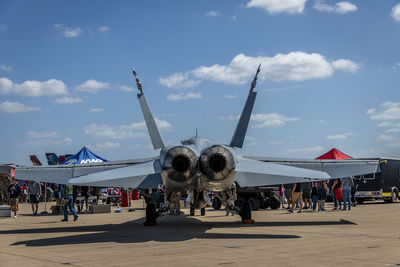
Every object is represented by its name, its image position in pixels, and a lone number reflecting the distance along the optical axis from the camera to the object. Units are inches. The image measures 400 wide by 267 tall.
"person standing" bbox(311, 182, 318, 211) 848.9
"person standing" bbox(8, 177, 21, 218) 807.1
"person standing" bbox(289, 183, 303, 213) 816.9
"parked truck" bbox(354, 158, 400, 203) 1063.6
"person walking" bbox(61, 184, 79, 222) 644.1
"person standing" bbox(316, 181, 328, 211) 829.8
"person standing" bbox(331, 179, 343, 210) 854.5
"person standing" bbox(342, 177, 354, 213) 802.2
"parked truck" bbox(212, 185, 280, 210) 847.6
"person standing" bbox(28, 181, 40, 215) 875.4
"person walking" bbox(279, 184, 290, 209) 994.5
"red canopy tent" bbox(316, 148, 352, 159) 1083.9
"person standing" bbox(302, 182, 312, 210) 900.0
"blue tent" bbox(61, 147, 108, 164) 991.6
